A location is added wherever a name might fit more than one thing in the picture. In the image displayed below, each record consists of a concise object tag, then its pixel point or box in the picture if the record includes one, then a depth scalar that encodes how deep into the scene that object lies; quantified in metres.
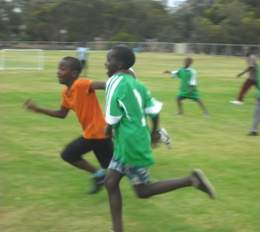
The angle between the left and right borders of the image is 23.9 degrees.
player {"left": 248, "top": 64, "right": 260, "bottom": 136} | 11.49
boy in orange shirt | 6.46
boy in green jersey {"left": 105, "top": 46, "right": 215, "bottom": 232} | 5.14
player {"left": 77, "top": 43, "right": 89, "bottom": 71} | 28.14
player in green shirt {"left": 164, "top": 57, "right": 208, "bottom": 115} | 14.69
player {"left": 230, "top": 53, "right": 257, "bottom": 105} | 16.49
